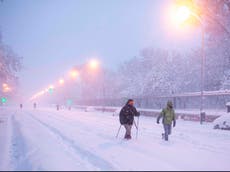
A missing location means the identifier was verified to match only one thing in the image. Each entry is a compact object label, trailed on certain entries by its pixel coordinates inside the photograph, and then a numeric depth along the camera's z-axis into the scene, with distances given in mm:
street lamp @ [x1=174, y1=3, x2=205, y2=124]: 20609
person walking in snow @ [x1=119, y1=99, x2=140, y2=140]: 13055
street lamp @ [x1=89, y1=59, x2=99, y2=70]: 47094
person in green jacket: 13023
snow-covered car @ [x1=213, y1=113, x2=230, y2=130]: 18094
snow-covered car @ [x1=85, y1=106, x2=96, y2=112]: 53119
